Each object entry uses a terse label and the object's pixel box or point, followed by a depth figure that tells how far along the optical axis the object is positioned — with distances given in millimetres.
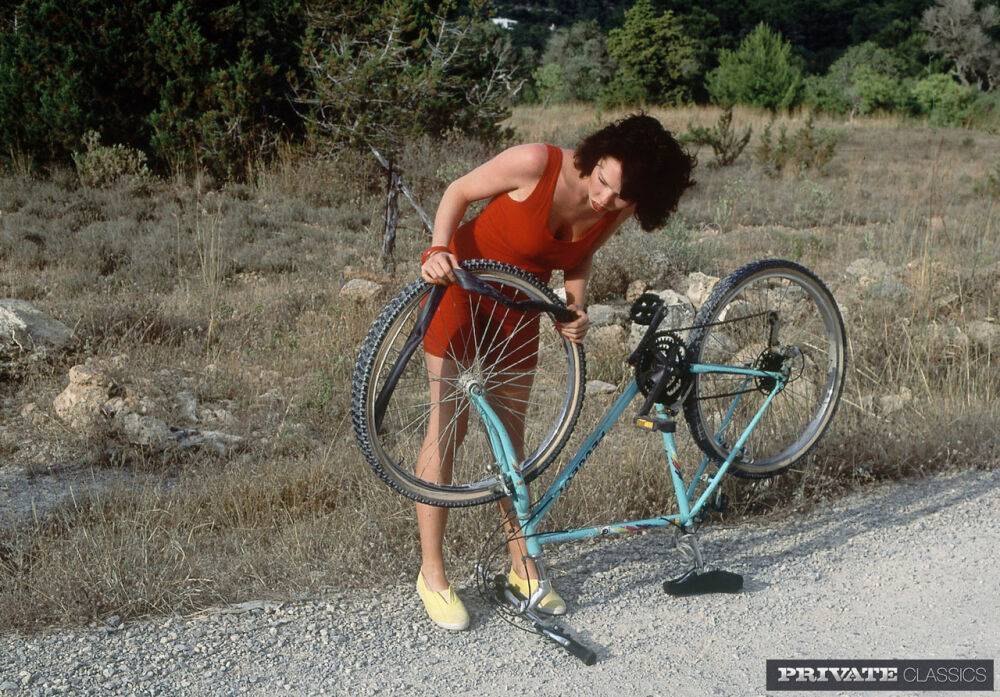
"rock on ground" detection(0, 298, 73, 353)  6820
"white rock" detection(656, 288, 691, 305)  7998
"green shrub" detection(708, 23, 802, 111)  29219
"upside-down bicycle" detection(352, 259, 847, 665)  3236
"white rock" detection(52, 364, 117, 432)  6004
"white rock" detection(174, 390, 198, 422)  6328
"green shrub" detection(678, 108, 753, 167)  16922
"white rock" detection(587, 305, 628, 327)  8258
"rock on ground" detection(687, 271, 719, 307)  8773
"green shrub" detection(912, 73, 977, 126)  27031
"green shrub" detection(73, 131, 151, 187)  12156
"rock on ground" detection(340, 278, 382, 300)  8234
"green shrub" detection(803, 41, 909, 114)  29875
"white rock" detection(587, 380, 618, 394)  6926
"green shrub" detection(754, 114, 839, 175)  16156
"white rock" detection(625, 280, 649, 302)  9188
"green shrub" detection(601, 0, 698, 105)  31906
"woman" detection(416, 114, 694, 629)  3359
